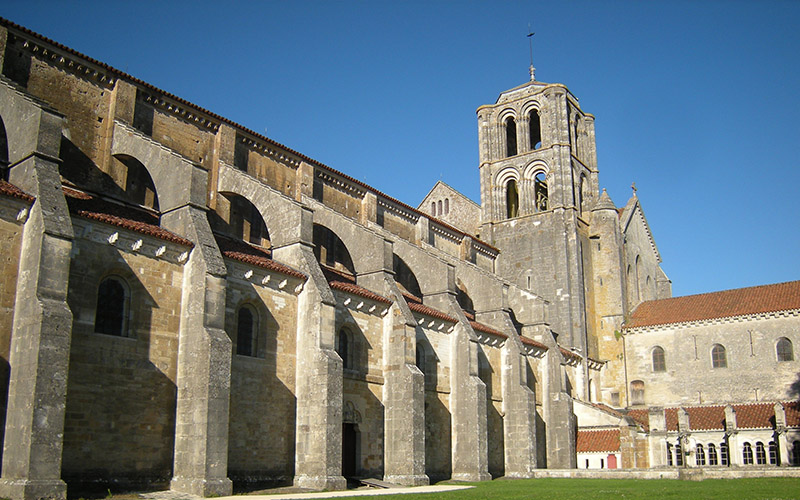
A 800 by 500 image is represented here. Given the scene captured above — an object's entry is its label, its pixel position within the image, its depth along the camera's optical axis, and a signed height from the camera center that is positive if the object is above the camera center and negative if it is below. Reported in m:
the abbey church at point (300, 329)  18.50 +3.30
